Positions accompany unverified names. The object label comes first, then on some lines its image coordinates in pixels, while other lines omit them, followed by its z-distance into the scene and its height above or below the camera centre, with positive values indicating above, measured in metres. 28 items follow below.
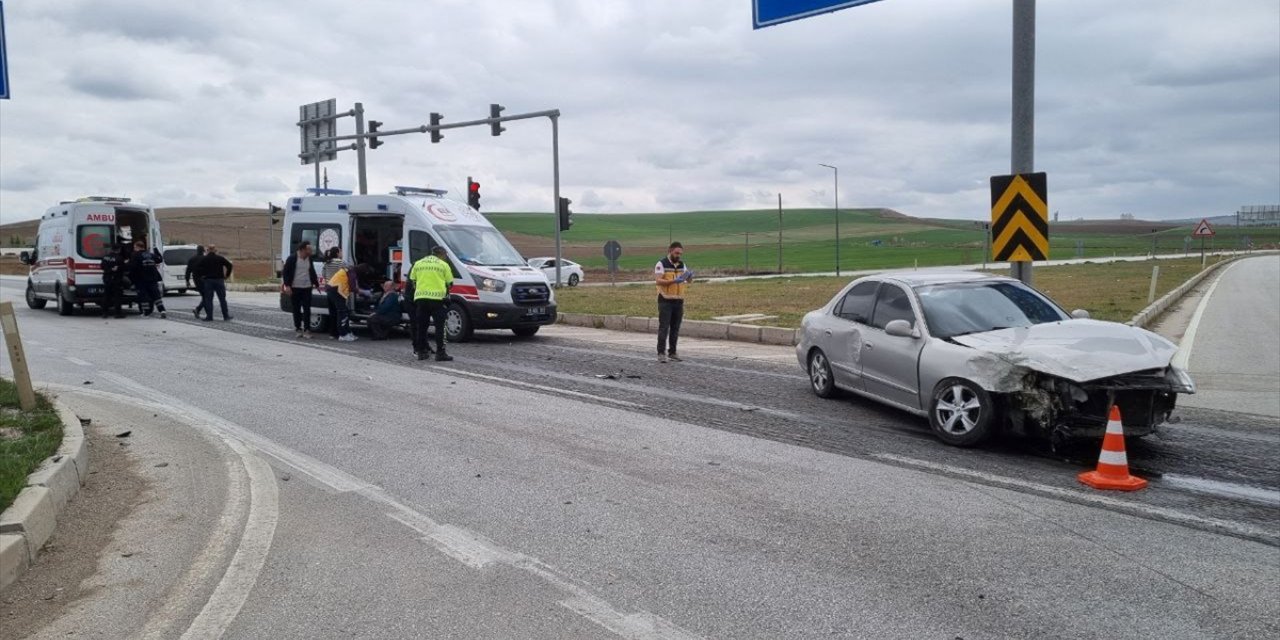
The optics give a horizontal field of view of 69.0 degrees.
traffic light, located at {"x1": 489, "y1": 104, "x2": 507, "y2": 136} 26.95 +4.27
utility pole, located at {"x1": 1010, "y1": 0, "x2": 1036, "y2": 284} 10.32 +1.89
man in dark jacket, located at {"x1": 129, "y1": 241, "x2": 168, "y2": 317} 20.47 -0.19
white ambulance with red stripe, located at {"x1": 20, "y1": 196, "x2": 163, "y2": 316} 20.86 +0.62
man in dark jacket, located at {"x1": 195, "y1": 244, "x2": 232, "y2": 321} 19.92 -0.24
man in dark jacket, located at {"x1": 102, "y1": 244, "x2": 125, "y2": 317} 20.62 -0.27
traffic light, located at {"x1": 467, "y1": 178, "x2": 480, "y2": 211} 26.73 +1.97
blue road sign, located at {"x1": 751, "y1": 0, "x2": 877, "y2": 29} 10.20 +2.78
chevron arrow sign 10.40 +0.46
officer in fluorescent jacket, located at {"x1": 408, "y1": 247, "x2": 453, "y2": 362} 13.56 -0.47
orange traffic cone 6.20 -1.39
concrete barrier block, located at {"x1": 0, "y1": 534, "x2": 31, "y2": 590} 4.48 -1.44
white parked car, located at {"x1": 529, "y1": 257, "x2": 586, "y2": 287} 40.72 -0.37
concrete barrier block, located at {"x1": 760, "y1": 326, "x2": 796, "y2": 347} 15.69 -1.30
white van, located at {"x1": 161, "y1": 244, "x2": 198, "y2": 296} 30.53 -0.05
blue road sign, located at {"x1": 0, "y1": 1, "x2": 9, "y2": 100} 8.79 +1.83
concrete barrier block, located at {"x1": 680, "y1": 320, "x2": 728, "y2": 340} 16.83 -1.27
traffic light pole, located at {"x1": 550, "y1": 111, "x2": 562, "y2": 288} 27.87 +3.01
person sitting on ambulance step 16.12 -0.81
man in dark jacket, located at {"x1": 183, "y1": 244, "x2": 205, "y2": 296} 20.44 -0.05
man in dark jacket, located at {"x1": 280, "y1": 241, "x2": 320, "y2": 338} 16.61 -0.36
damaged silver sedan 6.92 -0.83
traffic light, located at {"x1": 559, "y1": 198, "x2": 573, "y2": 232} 28.00 +1.43
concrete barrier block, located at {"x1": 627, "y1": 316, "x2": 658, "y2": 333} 18.41 -1.27
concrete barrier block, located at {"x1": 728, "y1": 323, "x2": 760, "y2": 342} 16.22 -1.28
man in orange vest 13.05 -0.49
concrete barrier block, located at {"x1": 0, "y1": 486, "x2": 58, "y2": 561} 4.79 -1.33
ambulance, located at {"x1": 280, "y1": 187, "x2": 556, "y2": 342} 15.52 +0.29
